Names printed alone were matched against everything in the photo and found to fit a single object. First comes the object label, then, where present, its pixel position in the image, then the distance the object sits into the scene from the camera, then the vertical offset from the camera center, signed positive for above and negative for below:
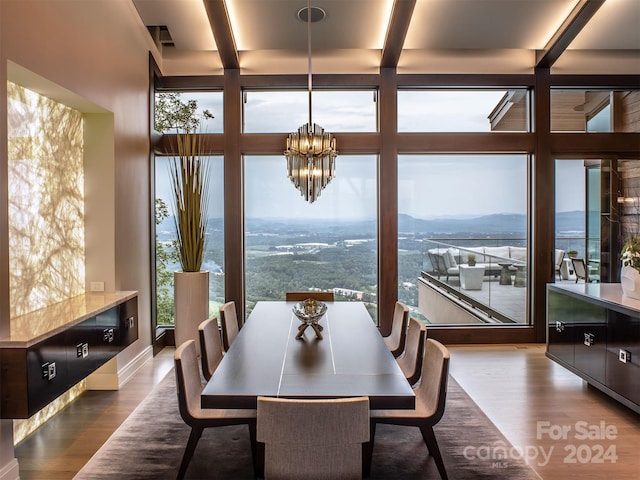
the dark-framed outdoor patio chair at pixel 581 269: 5.16 -0.36
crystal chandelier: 3.04 +0.57
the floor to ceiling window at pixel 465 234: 5.21 +0.05
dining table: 1.95 -0.68
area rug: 2.47 -1.32
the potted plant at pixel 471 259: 5.29 -0.26
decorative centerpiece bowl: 2.89 -0.51
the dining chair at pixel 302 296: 4.23 -0.56
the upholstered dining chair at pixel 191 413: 2.24 -0.95
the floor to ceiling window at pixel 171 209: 5.04 +0.34
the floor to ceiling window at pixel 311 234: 5.18 +0.05
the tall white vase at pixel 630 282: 3.28 -0.34
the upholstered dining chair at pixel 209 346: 2.79 -0.72
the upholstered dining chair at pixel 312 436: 1.70 -0.78
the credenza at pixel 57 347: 2.25 -0.66
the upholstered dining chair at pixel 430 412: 2.27 -0.94
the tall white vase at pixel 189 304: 4.53 -0.69
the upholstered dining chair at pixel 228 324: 3.28 -0.67
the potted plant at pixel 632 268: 3.22 -0.23
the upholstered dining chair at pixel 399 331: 3.34 -0.72
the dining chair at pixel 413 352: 2.85 -0.78
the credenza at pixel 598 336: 3.04 -0.77
